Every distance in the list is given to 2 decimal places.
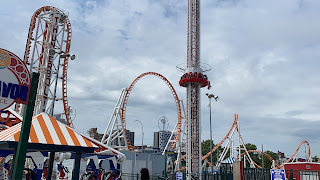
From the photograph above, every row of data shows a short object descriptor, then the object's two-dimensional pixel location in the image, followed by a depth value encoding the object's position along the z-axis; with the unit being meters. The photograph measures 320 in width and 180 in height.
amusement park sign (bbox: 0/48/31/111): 5.89
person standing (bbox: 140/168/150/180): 5.55
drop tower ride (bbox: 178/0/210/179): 38.75
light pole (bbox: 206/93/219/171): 25.62
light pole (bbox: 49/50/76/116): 21.22
